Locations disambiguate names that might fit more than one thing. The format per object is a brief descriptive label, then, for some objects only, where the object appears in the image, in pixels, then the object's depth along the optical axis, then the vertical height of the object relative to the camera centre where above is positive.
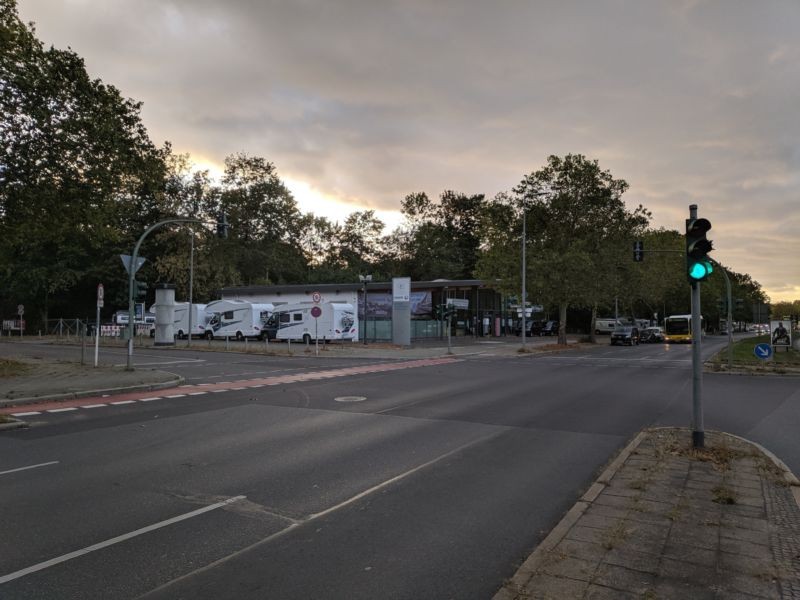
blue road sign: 18.21 -0.81
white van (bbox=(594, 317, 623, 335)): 67.44 +0.00
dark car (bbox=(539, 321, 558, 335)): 65.01 -0.27
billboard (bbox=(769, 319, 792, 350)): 33.81 -0.31
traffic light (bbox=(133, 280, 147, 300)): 19.31 +1.17
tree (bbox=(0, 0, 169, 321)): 18.27 +6.22
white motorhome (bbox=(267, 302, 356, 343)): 38.66 +0.15
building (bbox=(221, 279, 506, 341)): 46.22 +2.28
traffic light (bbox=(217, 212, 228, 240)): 23.86 +4.20
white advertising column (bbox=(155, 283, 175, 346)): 35.28 +0.60
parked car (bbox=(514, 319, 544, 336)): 64.88 -0.29
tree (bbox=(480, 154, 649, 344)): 36.41 +7.02
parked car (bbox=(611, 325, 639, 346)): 46.75 -0.76
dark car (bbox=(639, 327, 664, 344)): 53.00 -0.84
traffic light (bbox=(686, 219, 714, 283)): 7.26 +1.00
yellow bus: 52.66 -0.24
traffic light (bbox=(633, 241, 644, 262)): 31.95 +4.27
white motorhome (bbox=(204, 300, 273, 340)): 43.00 +0.37
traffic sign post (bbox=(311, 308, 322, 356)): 27.34 +0.66
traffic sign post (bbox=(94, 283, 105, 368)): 20.32 +1.00
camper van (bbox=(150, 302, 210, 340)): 46.06 +0.38
